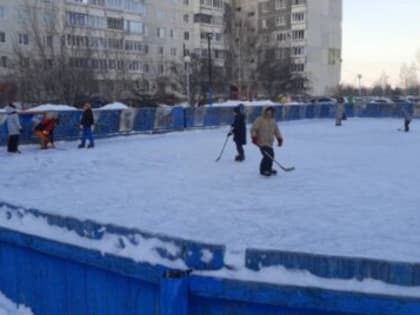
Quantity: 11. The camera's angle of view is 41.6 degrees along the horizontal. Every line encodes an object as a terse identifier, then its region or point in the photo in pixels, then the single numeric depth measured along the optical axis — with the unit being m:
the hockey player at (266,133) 11.37
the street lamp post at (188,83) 42.21
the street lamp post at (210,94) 39.25
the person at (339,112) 28.84
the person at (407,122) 24.44
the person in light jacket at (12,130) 16.81
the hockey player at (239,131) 13.97
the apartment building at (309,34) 74.50
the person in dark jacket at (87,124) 18.22
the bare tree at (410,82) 82.00
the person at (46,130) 18.00
